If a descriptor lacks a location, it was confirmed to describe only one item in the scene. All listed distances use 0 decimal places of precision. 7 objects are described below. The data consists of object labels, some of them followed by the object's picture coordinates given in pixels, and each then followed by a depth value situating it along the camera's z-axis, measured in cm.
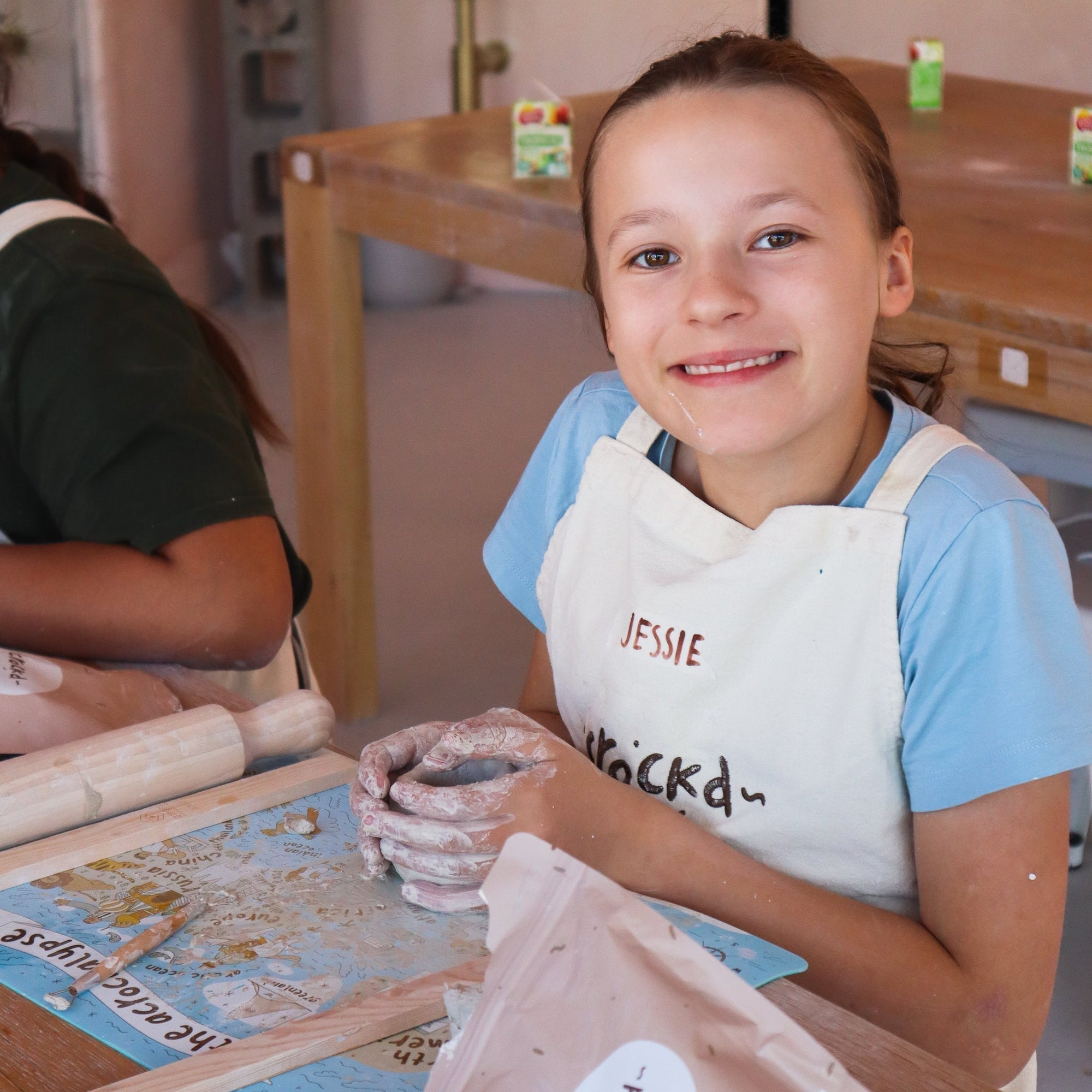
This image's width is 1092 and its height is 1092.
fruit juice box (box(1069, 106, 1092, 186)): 200
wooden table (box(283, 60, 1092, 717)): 154
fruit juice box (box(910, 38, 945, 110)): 251
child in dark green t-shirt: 113
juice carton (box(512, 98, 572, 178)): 210
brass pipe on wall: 454
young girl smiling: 78
